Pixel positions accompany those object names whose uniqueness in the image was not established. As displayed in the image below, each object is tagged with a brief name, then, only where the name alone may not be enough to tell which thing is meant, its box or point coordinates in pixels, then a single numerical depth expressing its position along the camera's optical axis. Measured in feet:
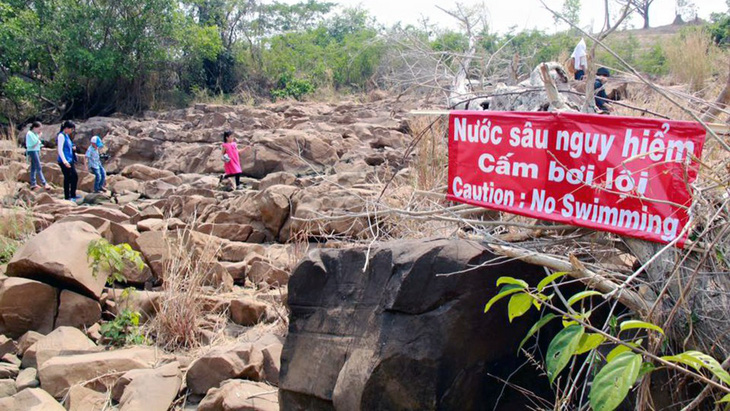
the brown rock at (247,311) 18.84
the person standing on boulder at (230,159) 39.04
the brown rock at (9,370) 16.36
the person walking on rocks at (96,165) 40.52
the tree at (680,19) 89.45
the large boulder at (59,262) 18.47
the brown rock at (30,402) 14.05
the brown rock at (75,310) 18.62
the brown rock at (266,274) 21.50
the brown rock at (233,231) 27.02
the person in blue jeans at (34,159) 40.40
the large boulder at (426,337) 10.52
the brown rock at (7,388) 15.52
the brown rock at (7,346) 17.69
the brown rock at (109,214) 27.55
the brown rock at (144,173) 45.93
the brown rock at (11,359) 17.21
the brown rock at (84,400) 14.67
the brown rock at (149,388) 13.91
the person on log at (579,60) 27.76
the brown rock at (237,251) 24.49
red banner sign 9.55
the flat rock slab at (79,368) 15.48
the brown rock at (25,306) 18.28
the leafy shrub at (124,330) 17.81
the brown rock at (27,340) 17.69
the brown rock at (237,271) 22.43
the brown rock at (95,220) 23.84
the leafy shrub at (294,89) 76.76
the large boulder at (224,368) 14.80
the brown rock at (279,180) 33.32
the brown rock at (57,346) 16.56
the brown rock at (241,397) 13.03
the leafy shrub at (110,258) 18.72
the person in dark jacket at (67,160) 37.93
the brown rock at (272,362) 14.90
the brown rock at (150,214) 29.78
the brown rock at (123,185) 42.32
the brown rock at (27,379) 15.79
